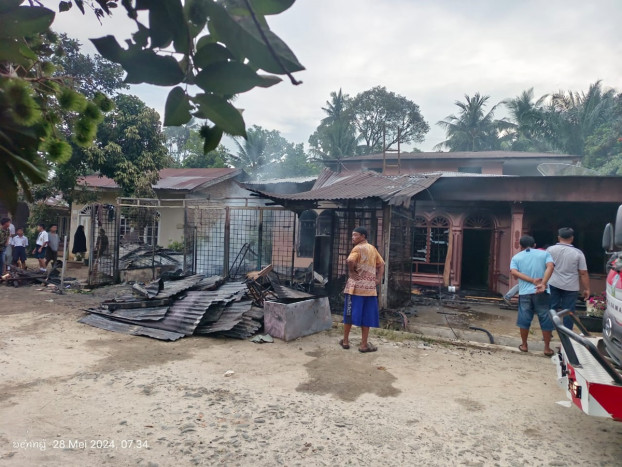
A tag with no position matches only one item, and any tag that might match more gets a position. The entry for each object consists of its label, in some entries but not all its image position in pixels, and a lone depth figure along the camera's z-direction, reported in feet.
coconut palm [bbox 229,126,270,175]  96.07
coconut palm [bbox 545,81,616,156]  75.46
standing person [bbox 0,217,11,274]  32.24
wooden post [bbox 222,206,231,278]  29.63
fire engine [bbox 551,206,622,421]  8.52
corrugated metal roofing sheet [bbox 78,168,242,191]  52.70
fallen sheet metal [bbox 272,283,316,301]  20.68
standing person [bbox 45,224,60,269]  36.55
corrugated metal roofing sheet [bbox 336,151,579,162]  63.08
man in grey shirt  17.06
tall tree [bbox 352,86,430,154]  101.04
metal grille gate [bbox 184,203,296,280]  31.25
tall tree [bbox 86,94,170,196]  45.29
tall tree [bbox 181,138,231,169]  88.02
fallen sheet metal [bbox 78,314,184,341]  18.75
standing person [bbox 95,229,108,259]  32.45
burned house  25.79
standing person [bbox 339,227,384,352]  17.42
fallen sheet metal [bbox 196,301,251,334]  19.08
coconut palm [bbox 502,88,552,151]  78.12
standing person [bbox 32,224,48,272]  36.14
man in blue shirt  17.35
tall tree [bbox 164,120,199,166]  119.55
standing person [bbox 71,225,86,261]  38.58
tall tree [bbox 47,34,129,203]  42.91
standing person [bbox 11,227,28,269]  35.43
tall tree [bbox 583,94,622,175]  67.15
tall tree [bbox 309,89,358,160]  98.84
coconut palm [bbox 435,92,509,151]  100.83
